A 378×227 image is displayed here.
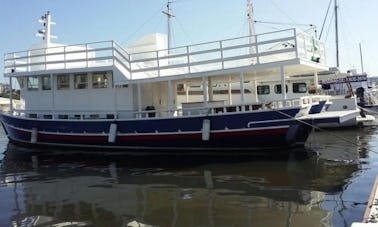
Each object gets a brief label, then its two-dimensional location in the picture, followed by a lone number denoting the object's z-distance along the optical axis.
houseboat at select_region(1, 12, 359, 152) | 15.38
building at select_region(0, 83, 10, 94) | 109.97
